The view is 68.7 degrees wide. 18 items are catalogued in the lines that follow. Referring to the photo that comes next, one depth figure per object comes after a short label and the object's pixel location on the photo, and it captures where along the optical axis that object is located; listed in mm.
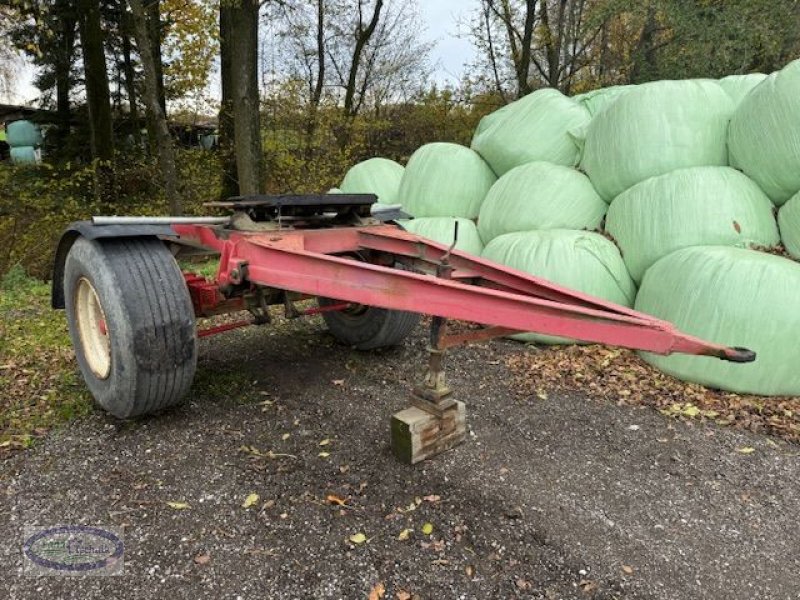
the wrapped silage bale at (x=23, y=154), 16281
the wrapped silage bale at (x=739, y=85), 4523
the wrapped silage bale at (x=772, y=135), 3660
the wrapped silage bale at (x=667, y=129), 4184
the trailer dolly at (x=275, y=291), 1927
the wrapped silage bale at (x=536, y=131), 5043
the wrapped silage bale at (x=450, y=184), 5387
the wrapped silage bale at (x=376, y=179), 6191
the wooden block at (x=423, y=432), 2443
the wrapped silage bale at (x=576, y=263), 4035
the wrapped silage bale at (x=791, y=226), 3703
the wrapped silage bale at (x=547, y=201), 4547
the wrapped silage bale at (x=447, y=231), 4988
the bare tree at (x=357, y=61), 13141
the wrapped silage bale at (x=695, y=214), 3775
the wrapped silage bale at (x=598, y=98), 5262
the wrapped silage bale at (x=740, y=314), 3195
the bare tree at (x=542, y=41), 11289
